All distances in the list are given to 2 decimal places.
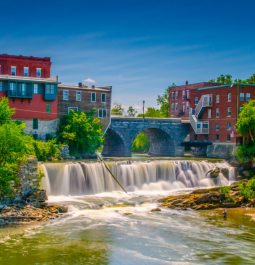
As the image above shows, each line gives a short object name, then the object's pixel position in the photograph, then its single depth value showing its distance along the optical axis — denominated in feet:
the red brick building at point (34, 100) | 196.44
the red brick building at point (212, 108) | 253.65
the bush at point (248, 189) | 145.38
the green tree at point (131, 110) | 403.34
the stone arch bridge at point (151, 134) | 244.01
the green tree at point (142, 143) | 325.62
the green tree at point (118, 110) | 389.31
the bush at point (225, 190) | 146.80
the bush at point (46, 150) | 180.65
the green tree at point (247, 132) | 202.08
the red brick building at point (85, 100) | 215.51
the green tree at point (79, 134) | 204.74
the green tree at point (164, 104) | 355.15
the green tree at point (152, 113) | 357.61
